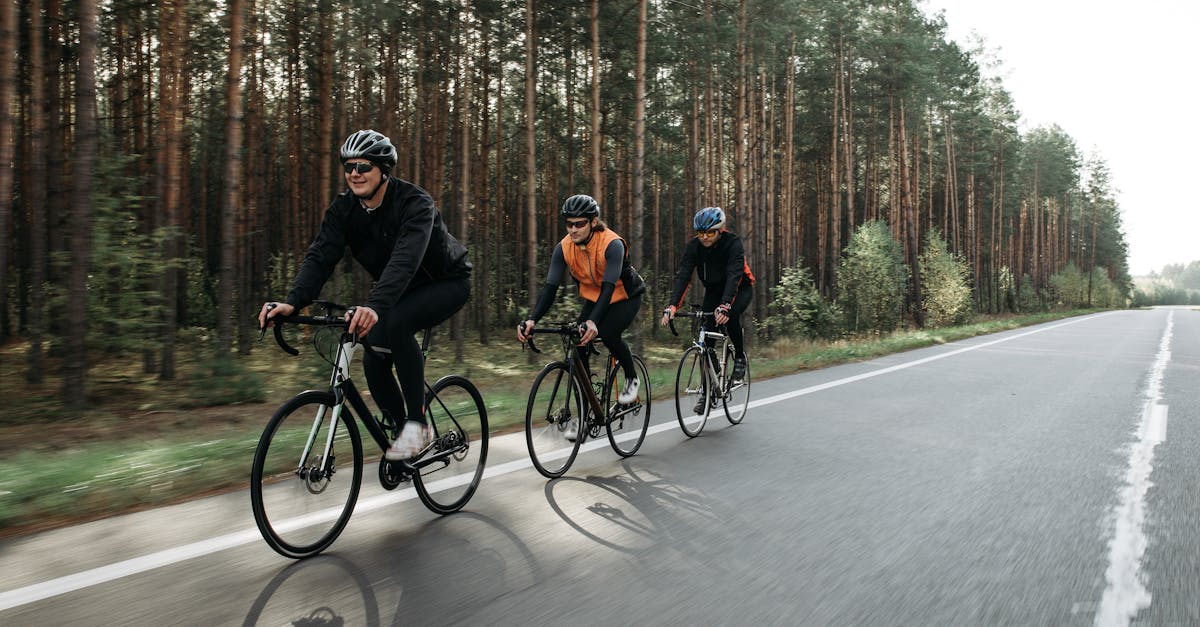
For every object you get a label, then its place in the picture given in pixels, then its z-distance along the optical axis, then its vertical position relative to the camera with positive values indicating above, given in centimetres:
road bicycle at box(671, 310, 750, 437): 704 -77
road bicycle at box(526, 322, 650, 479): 520 -78
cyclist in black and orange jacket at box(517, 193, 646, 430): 531 +21
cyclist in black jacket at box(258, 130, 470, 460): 367 +25
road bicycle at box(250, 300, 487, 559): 338 -78
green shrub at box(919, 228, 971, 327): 3195 +70
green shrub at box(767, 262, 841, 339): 2300 -19
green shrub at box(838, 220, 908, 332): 2491 +69
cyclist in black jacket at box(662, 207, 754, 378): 705 +33
